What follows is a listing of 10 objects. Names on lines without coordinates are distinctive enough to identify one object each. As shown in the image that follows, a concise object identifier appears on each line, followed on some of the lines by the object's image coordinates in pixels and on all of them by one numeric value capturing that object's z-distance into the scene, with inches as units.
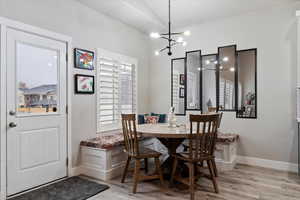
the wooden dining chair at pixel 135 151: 105.6
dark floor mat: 98.6
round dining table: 101.3
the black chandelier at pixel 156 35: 116.2
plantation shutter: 152.2
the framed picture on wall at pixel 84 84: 133.0
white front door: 101.0
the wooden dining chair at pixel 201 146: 94.5
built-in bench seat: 123.2
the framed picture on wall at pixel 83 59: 132.9
